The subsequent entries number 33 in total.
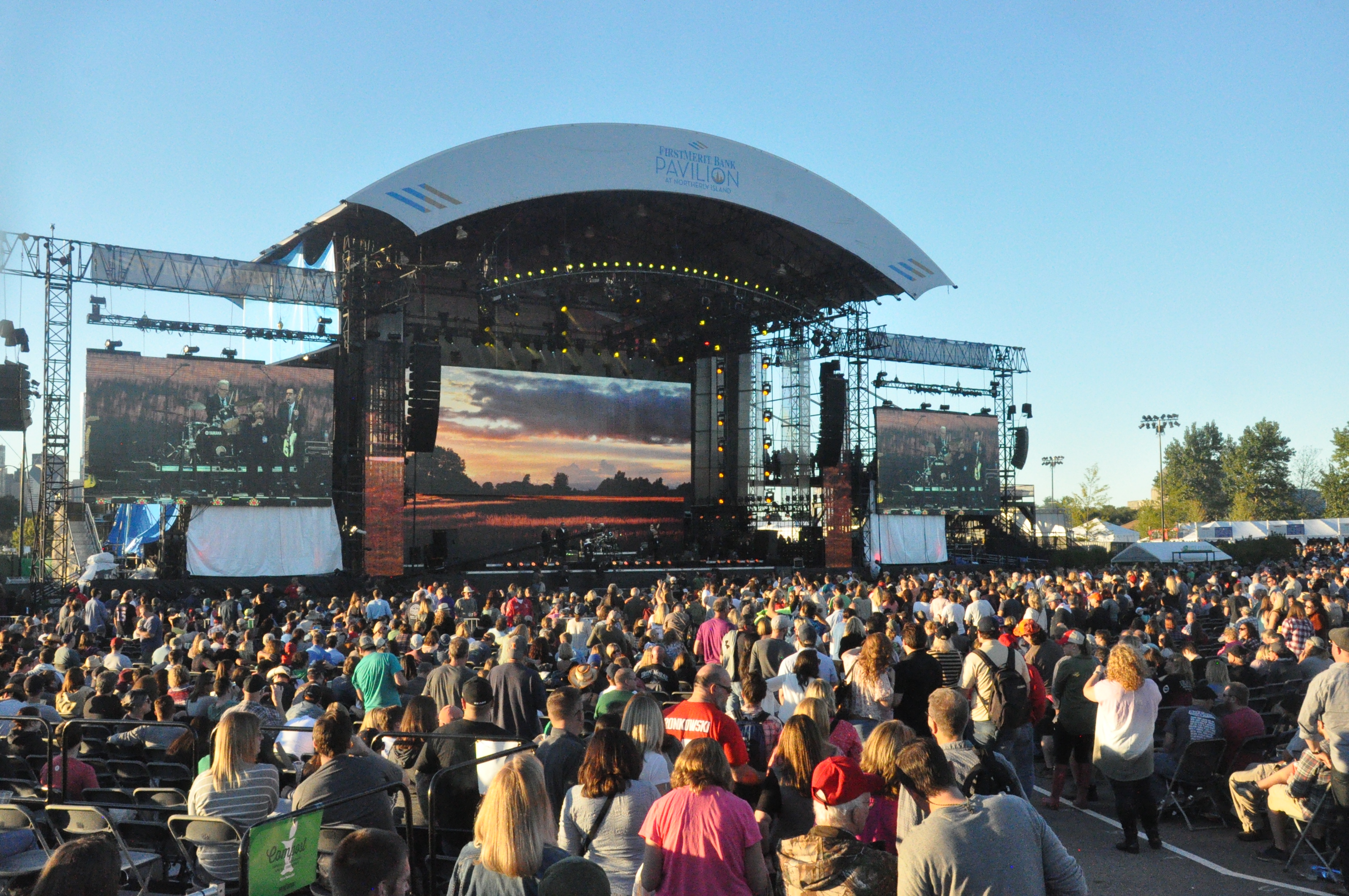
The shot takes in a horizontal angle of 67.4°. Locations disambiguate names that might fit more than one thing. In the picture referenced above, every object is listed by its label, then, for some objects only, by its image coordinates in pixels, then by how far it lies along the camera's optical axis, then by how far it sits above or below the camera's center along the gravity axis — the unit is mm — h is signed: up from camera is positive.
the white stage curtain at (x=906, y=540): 30812 -1576
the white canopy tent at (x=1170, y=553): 31594 -1962
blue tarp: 22391 -991
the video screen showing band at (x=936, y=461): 31156 +907
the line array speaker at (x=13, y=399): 20734 +1733
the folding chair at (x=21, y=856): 4480 -1707
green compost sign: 3469 -1328
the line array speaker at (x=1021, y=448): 33938 +1436
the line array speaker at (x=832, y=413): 29016 +2180
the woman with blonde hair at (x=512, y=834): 3008 -1041
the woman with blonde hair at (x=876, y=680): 6172 -1173
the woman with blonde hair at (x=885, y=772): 3820 -1070
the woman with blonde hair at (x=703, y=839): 3434 -1204
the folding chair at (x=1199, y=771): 7340 -2041
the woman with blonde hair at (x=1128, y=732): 6223 -1494
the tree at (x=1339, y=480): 56188 +709
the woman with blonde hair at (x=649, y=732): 4148 -1022
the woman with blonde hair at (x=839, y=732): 4941 -1217
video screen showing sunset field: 28531 +528
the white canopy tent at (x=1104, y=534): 63969 -2741
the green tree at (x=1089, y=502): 74125 -802
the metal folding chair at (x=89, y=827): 4391 -1604
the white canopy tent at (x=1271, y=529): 48656 -1857
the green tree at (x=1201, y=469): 81125 +1887
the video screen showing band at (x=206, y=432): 21891 +1190
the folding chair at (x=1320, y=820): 6059 -1999
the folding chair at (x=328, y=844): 4145 -1484
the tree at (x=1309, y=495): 75381 -250
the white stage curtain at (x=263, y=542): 22859 -1325
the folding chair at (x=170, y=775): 5793 -1681
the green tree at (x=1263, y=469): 73875 +1670
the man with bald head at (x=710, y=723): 4812 -1143
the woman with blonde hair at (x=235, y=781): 4434 -1316
